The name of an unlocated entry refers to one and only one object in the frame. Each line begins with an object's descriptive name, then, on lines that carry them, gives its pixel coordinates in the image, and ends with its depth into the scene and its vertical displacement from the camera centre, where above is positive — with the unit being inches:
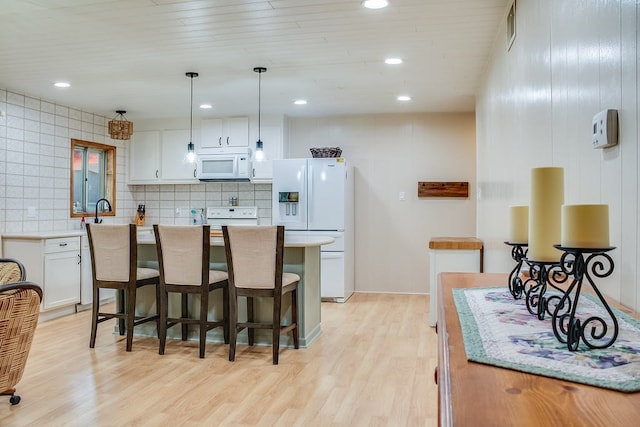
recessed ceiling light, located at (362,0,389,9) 110.8 +49.5
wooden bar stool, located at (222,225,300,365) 131.2 -14.6
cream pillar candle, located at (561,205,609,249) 38.9 -0.7
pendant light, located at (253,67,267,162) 164.4 +50.0
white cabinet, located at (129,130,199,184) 251.8 +30.5
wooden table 25.3 -10.4
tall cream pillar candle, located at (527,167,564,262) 48.8 +0.4
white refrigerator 221.8 +4.5
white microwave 237.5 +24.8
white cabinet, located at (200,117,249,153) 241.8 +41.6
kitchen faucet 228.5 -0.5
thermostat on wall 50.1 +9.5
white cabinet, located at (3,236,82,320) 184.0 -18.5
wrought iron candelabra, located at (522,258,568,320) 46.0 -8.0
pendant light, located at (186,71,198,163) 171.2 +42.1
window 229.0 +19.3
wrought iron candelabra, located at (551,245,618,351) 36.3 -8.6
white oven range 248.4 +0.2
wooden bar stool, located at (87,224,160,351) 143.7 -15.9
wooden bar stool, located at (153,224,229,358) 137.2 -15.4
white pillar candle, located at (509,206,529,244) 62.0 -0.9
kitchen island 146.9 -25.6
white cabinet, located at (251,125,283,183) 239.6 +32.0
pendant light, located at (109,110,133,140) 219.8 +39.6
